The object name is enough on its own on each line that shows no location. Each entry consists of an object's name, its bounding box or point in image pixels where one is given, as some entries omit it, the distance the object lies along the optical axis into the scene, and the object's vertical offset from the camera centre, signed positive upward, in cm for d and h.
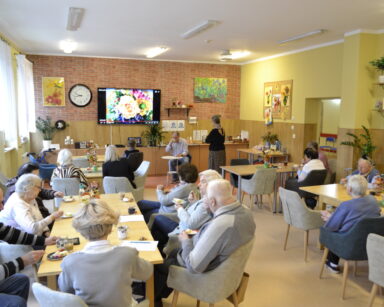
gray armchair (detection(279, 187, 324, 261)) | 405 -118
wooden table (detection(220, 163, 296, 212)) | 615 -103
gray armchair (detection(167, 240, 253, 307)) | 249 -125
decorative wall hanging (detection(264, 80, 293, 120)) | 878 +47
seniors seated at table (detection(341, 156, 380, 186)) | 486 -78
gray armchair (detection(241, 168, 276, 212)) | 587 -118
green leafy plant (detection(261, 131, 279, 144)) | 912 -62
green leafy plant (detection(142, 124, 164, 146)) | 981 -66
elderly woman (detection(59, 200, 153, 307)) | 190 -87
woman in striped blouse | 475 -81
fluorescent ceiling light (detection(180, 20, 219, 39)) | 574 +153
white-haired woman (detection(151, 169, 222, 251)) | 298 -96
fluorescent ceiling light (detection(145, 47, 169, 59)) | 827 +156
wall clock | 939 +45
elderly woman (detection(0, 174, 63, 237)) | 304 -91
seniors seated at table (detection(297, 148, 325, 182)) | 573 -81
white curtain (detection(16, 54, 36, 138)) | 797 +34
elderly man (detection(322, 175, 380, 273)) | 336 -90
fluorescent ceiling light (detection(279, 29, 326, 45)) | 643 +159
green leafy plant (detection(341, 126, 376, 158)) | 633 -51
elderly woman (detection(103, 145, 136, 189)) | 526 -83
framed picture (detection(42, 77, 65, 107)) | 917 +53
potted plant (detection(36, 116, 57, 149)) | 912 -46
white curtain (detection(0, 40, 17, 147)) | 677 +25
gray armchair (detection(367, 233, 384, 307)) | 272 -115
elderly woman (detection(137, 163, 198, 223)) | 380 -85
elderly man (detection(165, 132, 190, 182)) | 845 -88
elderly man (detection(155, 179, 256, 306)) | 242 -87
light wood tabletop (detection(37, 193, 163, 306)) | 237 -106
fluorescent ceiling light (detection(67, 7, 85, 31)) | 507 +149
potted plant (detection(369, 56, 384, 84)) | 610 +95
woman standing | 750 -74
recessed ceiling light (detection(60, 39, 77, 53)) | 762 +154
